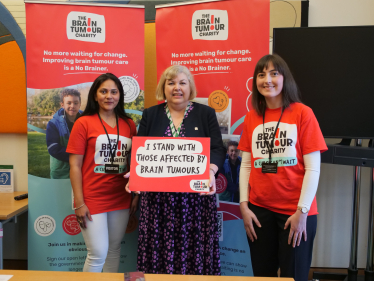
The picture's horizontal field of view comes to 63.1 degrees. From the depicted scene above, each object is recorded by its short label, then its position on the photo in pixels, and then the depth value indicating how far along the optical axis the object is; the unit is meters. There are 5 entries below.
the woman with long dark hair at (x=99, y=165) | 2.18
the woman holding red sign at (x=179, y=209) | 2.09
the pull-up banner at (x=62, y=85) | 2.62
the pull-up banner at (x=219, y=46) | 2.61
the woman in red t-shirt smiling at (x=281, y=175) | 1.69
